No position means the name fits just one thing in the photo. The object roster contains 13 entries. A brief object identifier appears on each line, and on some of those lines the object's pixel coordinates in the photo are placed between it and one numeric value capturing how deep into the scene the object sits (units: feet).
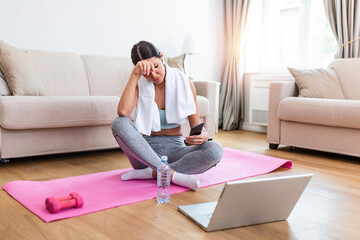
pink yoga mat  4.93
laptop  3.84
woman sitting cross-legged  5.72
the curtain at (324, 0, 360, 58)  10.96
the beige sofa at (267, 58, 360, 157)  8.53
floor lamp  13.26
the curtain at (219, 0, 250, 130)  14.42
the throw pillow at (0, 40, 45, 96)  8.18
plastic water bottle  5.25
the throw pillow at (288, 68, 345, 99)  9.92
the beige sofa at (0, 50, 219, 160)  7.43
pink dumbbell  4.62
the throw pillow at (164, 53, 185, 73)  11.32
